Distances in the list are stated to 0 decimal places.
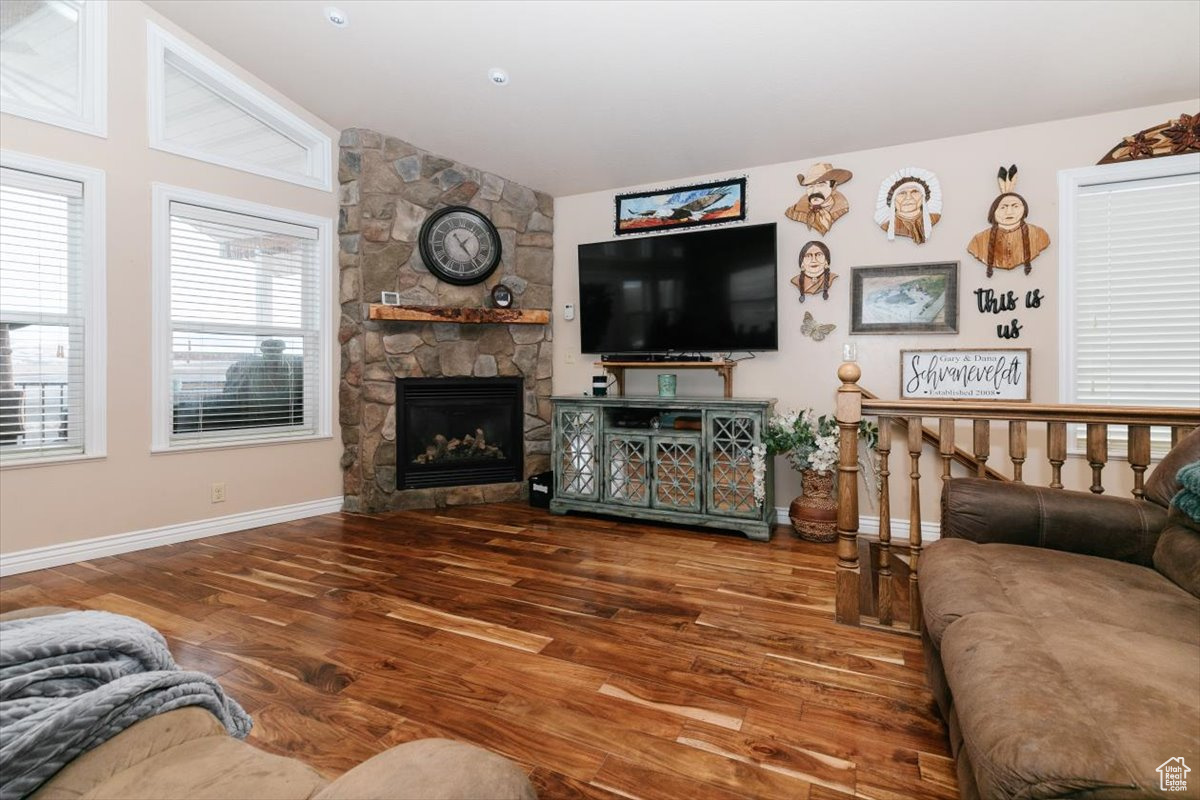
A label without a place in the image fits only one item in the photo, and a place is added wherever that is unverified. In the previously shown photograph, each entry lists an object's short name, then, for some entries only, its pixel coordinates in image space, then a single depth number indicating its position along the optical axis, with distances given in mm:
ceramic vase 3406
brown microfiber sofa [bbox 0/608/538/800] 509
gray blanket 566
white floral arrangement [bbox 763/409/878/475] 3412
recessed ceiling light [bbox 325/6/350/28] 2980
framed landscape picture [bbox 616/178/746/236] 3965
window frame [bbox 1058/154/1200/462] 3107
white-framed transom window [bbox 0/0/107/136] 2832
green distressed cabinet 3488
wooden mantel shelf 3864
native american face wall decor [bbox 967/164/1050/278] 3221
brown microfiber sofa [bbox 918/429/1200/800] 825
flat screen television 3734
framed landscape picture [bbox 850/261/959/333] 3408
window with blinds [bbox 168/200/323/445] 3439
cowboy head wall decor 3654
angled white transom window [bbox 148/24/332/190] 3266
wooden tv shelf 3842
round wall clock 4133
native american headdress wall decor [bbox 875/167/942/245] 3436
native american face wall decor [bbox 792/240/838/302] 3691
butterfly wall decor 3709
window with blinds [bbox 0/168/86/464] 2852
